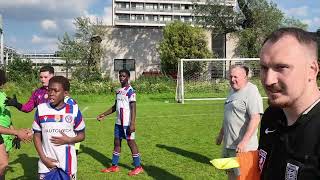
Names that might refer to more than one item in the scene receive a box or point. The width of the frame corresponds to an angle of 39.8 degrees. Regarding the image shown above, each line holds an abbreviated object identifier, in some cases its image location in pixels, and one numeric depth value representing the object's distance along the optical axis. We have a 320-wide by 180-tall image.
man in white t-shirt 5.79
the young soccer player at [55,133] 5.21
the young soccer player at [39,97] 6.79
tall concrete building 107.12
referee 1.73
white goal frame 25.88
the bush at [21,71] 35.38
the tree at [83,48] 47.00
